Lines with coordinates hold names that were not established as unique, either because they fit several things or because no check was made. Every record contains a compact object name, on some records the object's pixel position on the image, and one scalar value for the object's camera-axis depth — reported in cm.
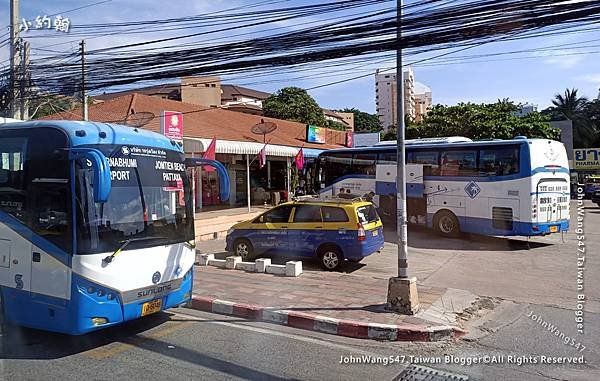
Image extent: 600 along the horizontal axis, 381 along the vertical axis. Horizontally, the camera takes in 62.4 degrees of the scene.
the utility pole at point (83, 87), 1330
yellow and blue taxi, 1074
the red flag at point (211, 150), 1681
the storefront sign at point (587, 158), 4272
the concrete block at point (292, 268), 1009
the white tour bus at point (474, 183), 1430
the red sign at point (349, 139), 3672
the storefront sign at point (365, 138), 4369
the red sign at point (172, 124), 1572
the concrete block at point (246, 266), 1069
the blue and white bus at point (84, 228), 568
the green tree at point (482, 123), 3372
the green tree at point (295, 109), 4841
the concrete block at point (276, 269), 1030
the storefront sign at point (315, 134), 2978
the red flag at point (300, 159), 2239
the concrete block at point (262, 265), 1051
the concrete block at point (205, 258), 1159
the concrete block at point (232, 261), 1098
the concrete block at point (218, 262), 1129
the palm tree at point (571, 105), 5447
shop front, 2155
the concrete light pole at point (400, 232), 739
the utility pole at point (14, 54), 1454
